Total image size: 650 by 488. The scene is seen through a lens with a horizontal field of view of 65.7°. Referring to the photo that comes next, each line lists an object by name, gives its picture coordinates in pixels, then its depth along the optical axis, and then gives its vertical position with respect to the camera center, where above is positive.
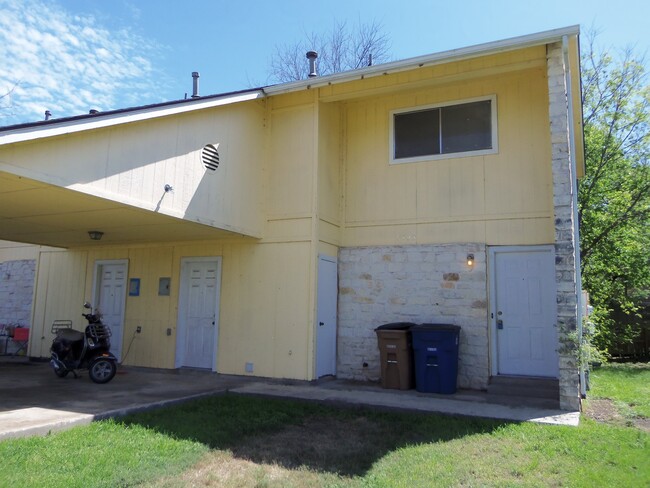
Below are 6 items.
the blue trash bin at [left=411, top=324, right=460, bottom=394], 7.51 -0.77
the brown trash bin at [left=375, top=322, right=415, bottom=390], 7.83 -0.79
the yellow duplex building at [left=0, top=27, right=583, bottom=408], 7.28 +1.31
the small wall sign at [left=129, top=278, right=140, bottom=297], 10.20 +0.29
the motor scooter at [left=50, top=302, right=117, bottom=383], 8.07 -0.85
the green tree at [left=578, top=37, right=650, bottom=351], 14.74 +3.15
